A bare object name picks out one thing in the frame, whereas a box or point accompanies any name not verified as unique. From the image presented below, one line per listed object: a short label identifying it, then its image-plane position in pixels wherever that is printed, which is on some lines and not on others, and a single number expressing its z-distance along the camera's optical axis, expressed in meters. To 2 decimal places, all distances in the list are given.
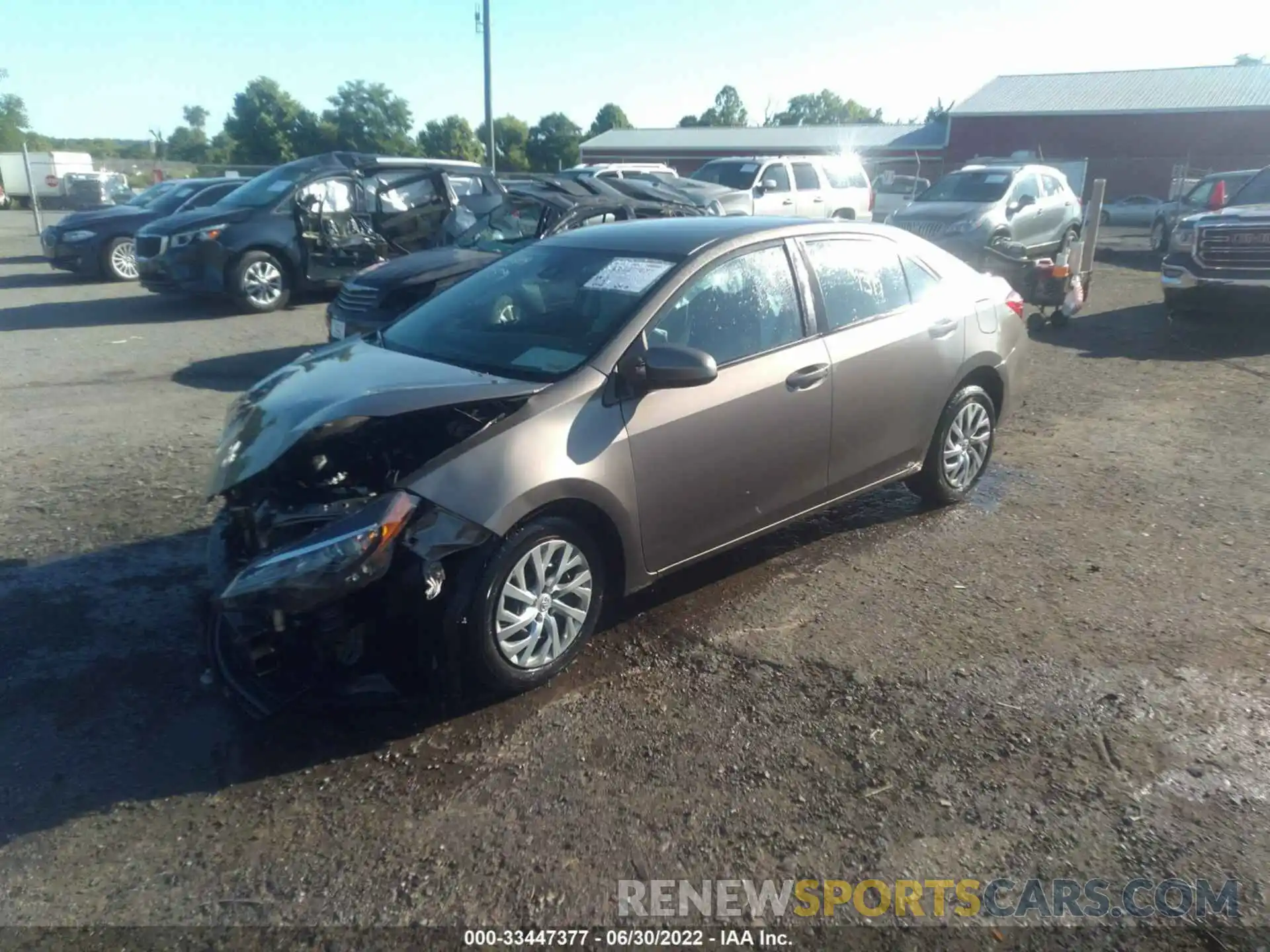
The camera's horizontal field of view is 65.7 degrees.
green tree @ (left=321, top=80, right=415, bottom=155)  59.81
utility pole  25.30
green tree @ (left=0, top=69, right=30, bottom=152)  72.62
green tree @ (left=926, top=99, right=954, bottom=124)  47.59
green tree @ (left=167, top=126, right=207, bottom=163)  79.12
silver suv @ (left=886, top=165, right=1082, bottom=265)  15.22
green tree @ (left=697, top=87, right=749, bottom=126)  105.12
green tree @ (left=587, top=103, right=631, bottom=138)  67.31
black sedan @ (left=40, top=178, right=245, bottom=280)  15.44
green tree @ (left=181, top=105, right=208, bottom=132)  120.38
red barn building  40.25
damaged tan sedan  3.47
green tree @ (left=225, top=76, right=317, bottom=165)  59.75
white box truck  36.03
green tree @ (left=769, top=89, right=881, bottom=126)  118.24
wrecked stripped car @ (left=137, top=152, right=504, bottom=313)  12.18
